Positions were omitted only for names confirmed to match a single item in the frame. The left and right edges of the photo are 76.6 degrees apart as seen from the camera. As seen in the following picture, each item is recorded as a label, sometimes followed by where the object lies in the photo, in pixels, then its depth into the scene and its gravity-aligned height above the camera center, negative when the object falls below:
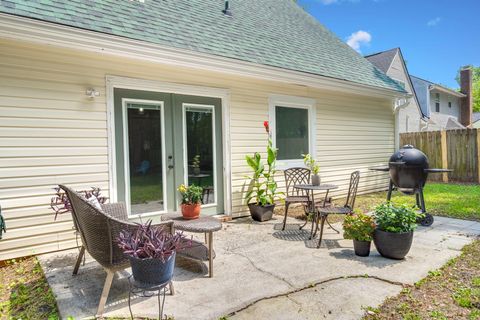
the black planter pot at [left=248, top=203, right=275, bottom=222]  5.41 -1.06
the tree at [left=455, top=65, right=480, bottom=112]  31.97 +5.31
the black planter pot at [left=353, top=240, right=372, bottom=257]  3.54 -1.15
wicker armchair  2.38 -0.64
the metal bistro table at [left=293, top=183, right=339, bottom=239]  4.42 -0.55
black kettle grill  4.81 -0.37
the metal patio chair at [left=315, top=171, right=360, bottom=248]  3.99 -0.80
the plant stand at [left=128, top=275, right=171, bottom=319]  2.12 -0.92
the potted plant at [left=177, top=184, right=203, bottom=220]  3.50 -0.57
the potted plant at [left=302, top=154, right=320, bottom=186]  4.67 -0.45
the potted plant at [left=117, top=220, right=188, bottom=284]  2.11 -0.70
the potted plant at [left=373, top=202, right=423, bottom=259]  3.37 -0.92
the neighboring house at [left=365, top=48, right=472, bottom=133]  17.12 +3.26
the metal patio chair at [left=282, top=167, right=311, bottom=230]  5.86 -0.50
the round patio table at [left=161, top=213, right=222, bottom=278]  3.07 -0.76
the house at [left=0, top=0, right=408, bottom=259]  3.70 +0.82
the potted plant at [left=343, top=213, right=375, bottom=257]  3.49 -0.94
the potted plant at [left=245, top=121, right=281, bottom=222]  5.45 -0.69
